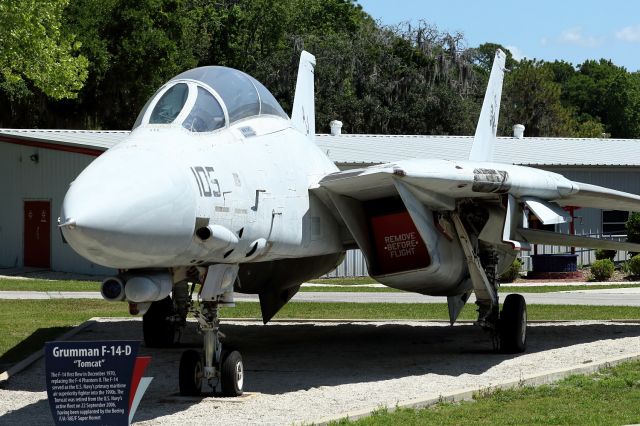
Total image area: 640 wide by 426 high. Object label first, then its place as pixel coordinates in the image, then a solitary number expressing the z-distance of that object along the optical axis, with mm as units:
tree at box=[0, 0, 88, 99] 30547
